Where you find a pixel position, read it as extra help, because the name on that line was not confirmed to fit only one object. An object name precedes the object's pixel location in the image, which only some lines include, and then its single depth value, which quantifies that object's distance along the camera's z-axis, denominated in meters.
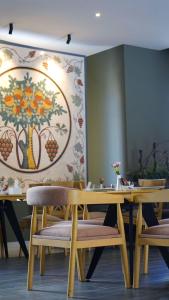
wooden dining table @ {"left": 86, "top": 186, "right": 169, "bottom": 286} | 4.52
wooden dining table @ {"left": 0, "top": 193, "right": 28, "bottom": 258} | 6.43
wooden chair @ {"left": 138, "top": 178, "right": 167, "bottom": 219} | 6.86
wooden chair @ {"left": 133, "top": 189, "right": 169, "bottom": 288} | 4.08
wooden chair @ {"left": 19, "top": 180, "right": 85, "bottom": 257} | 6.62
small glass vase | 5.96
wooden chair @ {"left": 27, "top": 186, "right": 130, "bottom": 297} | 3.93
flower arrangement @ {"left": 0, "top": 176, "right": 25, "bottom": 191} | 7.69
